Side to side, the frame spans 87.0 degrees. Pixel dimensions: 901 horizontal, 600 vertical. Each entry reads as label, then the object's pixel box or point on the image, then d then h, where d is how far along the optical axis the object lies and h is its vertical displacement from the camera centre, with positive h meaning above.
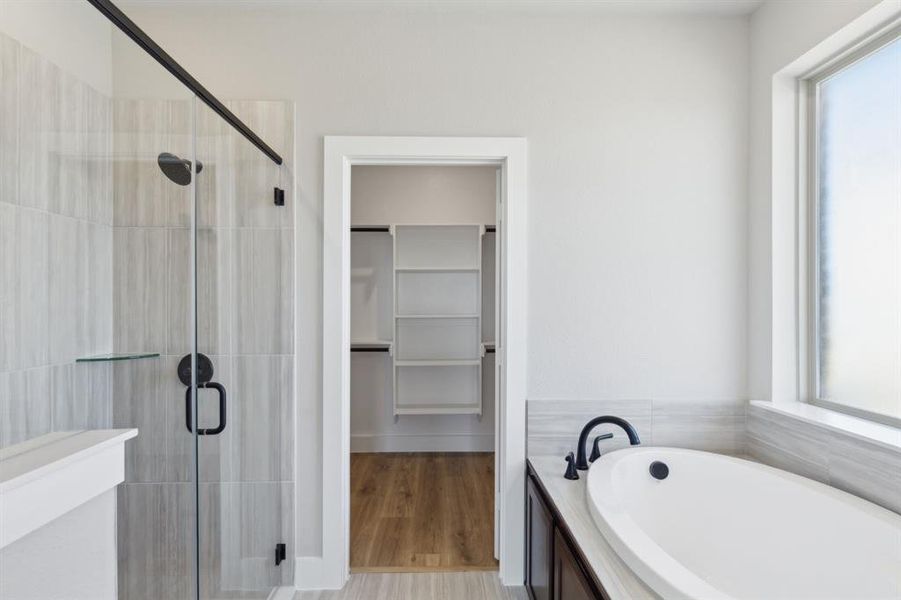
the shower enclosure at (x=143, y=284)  0.90 +0.04
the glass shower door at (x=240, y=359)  1.53 -0.22
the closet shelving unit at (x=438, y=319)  3.90 -0.14
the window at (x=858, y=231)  1.73 +0.28
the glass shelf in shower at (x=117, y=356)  1.05 -0.13
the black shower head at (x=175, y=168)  1.27 +0.37
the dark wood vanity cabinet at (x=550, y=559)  1.39 -0.88
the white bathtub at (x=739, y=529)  1.39 -0.79
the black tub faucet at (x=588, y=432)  1.99 -0.55
